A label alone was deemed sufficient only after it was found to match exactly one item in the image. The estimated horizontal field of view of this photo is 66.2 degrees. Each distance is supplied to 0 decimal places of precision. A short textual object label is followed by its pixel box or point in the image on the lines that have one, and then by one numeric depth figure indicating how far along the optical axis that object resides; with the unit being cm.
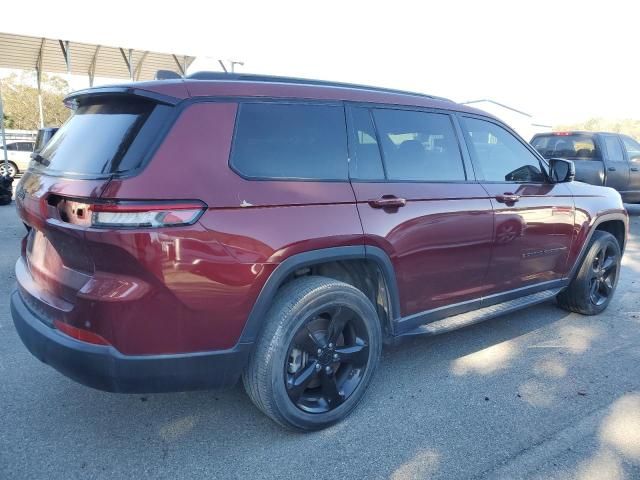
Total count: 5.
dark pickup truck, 1029
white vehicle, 1811
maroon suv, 214
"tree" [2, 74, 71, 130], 3178
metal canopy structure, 1524
